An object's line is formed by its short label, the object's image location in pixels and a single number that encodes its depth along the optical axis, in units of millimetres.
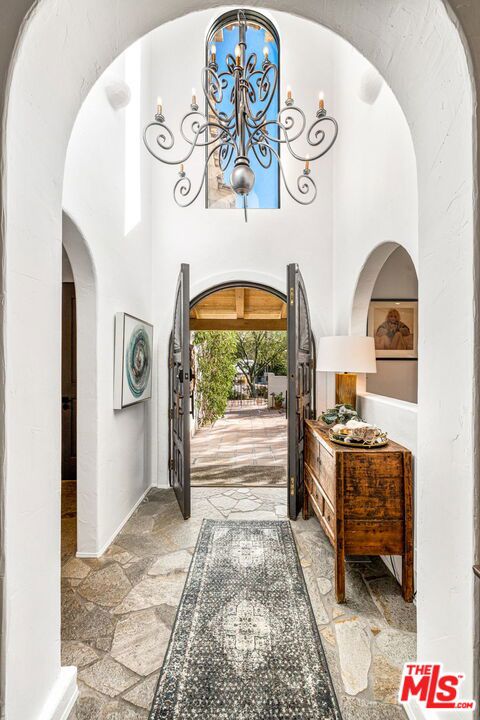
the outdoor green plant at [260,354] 13484
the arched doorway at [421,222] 939
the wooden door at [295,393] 2936
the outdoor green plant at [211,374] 7812
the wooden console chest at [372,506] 1970
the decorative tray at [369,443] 2058
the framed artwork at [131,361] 2773
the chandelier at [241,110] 1958
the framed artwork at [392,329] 3572
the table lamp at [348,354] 2598
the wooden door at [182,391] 2969
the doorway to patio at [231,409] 4258
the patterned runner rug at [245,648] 1357
